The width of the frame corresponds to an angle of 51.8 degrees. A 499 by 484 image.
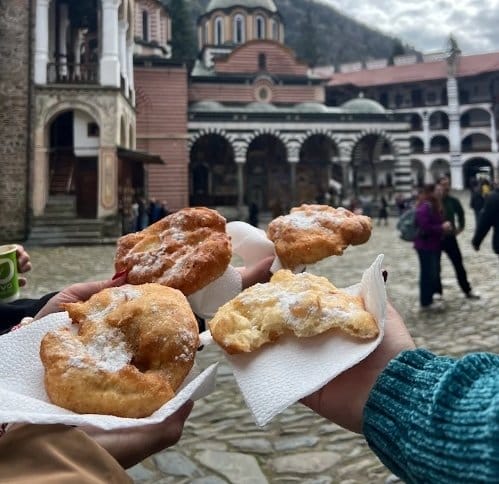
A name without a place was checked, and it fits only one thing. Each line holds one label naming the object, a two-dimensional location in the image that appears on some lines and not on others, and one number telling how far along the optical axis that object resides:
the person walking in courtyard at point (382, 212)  22.00
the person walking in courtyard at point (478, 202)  14.90
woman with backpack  5.93
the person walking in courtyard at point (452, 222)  6.17
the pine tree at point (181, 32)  45.47
